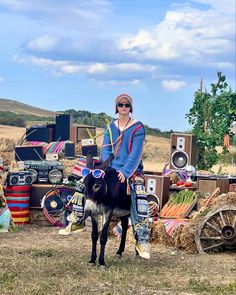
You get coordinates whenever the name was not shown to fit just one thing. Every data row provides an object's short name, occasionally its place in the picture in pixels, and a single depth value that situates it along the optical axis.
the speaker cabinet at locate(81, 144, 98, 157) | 14.98
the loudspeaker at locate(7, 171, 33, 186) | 12.14
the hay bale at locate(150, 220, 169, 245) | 10.04
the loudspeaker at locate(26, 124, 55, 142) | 15.35
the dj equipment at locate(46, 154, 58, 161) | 14.02
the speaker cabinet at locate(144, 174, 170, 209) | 11.41
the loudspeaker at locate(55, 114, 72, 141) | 15.70
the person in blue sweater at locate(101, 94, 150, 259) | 7.84
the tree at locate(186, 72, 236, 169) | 15.55
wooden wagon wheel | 9.20
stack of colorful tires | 12.10
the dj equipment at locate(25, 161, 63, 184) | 12.96
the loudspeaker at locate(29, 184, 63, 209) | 12.49
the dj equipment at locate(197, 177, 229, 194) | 11.17
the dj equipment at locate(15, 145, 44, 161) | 14.20
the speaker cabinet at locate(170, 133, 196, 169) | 12.89
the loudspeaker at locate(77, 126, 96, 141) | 15.68
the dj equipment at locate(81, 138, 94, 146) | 15.06
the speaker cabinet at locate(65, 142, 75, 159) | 14.57
